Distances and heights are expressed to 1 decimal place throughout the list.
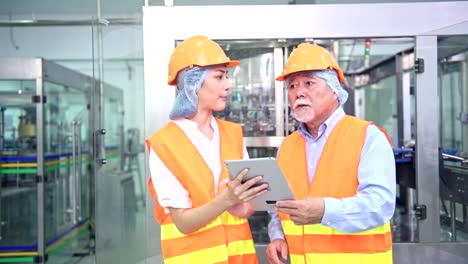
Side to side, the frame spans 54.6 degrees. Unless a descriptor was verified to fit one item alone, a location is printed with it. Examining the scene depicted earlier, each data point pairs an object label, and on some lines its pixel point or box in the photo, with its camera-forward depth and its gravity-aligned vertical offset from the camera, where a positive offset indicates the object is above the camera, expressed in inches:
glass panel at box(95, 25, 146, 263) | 126.0 -17.1
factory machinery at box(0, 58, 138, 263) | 157.2 -14.0
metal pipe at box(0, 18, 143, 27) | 257.0 +65.5
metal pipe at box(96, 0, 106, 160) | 124.7 +14.7
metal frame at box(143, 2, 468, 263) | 110.9 +26.2
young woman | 58.7 -4.6
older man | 56.7 -6.2
